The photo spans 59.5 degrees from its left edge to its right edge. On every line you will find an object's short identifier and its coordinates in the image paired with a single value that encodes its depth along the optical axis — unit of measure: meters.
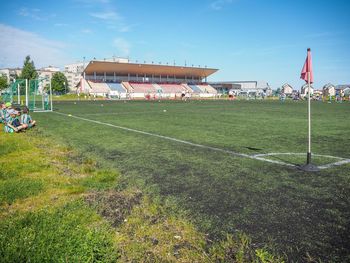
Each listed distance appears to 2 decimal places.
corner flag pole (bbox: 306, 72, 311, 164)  6.24
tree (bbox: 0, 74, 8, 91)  100.14
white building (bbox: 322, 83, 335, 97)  142.20
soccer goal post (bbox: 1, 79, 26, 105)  30.77
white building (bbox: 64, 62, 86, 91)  165.27
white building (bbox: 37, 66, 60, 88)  159.57
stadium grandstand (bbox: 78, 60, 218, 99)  74.25
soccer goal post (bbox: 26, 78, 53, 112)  27.24
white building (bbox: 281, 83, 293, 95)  158.38
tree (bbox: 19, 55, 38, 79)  108.44
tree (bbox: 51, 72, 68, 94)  114.12
